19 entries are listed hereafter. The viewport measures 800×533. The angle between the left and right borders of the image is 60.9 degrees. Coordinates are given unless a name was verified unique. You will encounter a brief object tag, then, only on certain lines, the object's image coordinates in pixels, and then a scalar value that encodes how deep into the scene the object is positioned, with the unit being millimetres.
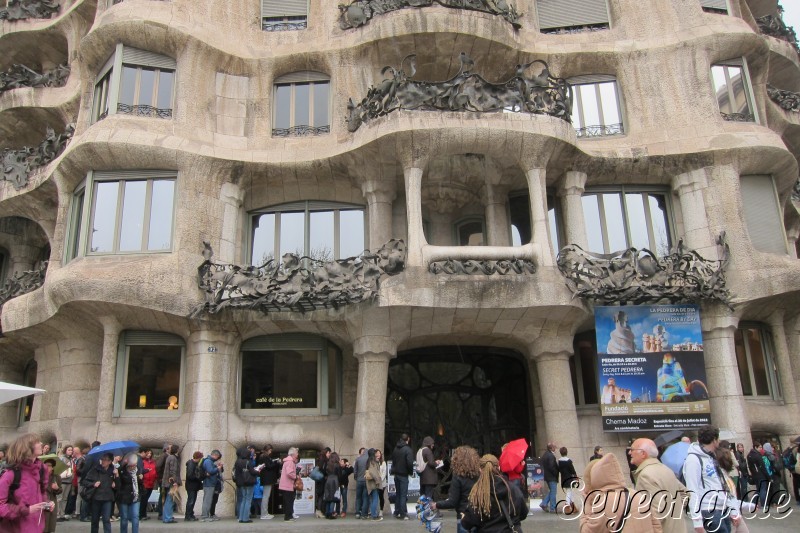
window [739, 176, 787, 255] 18328
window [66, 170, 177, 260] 17141
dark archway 19312
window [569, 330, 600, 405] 18828
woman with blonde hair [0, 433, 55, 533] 6355
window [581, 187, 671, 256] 18734
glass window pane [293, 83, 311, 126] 19391
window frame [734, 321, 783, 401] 18438
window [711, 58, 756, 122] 19469
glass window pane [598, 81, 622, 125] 19625
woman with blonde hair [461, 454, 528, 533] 5996
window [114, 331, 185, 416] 17250
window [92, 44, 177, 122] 18000
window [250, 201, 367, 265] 18781
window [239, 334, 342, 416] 17750
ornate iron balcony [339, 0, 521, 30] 18859
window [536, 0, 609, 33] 20734
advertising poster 16641
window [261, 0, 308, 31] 20422
